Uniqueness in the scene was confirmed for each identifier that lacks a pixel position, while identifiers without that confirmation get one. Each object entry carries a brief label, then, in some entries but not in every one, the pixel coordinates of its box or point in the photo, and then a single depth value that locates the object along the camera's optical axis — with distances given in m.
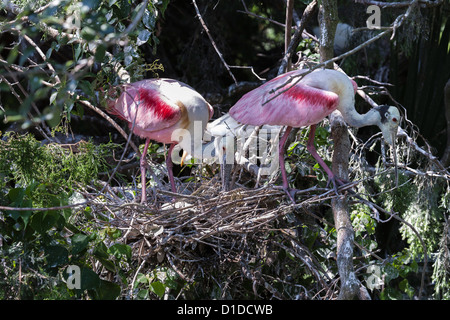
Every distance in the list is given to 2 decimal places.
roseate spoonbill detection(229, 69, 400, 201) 8.97
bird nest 8.86
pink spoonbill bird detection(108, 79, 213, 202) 10.16
